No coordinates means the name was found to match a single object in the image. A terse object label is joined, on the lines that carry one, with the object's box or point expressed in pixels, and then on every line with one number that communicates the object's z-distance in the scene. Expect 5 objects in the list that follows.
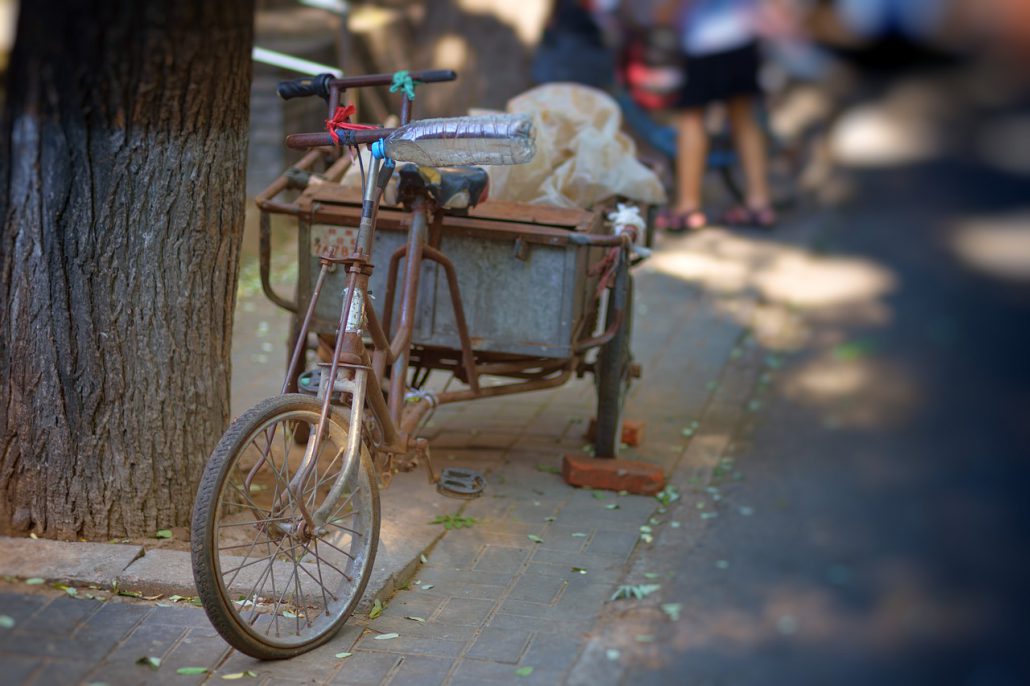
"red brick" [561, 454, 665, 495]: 4.48
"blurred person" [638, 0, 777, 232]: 8.28
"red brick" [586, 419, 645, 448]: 4.99
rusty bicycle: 3.06
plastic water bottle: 3.04
